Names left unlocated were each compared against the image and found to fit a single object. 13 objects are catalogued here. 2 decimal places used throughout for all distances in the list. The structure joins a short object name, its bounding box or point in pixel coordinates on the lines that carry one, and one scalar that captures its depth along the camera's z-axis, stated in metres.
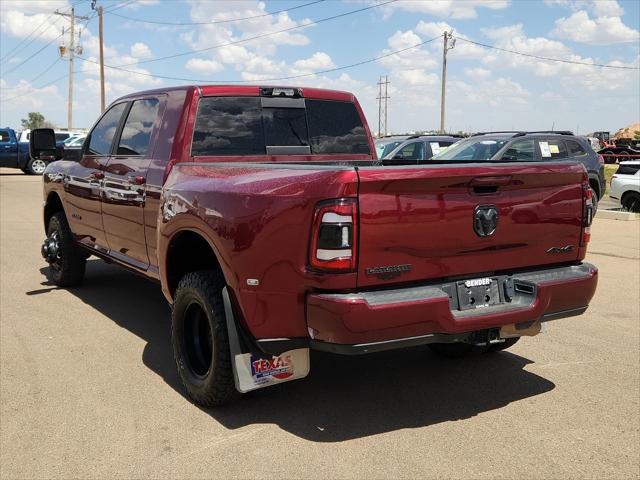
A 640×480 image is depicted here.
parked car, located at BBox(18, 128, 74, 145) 28.94
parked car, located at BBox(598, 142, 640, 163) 36.19
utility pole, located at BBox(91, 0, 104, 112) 41.00
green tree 133.62
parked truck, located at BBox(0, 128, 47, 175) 27.83
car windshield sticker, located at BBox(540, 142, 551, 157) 12.92
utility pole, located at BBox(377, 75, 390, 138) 88.06
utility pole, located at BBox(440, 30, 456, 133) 47.16
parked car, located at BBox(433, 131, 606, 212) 12.29
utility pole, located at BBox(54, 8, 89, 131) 55.47
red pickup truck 3.17
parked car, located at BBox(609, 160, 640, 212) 16.50
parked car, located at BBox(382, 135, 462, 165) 15.55
